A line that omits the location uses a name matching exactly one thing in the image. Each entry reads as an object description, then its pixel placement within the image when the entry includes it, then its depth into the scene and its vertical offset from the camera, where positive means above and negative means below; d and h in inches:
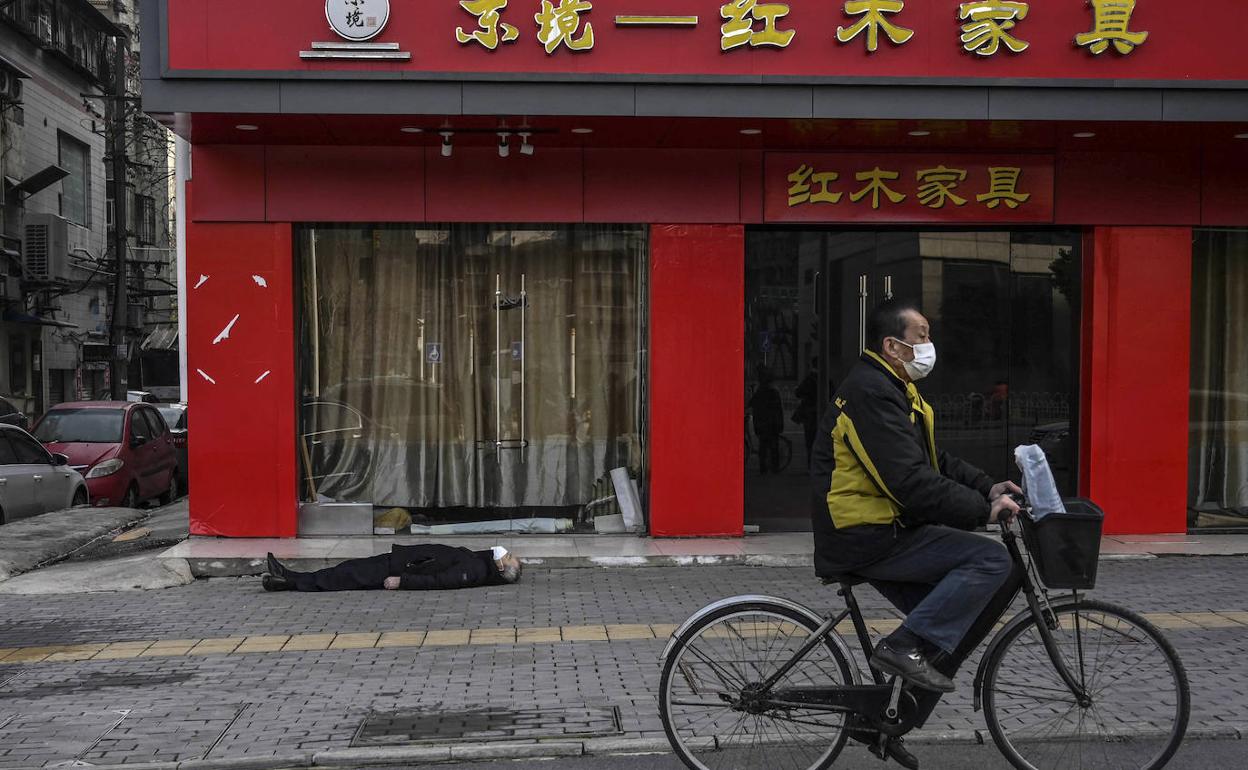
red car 598.2 -47.0
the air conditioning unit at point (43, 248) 1179.9 +117.9
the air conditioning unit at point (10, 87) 1131.3 +277.5
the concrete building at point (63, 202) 1176.2 +184.4
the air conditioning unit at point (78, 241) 1298.0 +140.6
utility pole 1081.4 +118.5
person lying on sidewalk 361.1 -68.5
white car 488.1 -53.6
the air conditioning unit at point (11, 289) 1141.1 +74.5
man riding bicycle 166.4 -22.5
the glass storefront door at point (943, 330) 470.3 +12.4
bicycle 173.0 -50.1
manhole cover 209.2 -69.8
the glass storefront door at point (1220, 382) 476.7 -9.5
